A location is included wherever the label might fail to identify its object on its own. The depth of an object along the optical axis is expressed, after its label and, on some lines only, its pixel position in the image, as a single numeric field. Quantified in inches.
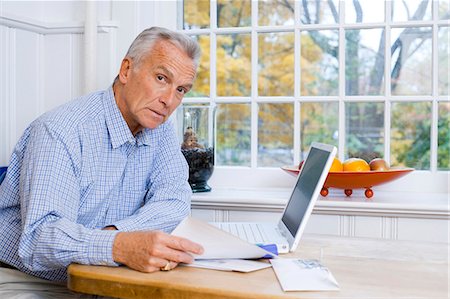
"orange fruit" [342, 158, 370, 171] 88.0
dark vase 96.9
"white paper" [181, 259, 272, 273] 55.8
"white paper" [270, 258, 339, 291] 50.5
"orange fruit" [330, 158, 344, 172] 88.2
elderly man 58.4
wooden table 49.6
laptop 64.8
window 99.9
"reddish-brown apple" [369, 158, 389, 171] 88.6
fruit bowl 86.9
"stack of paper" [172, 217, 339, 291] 54.4
